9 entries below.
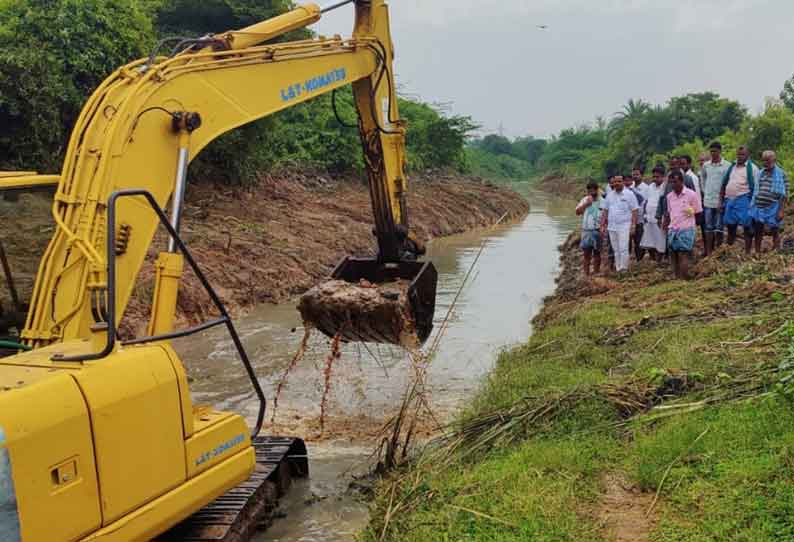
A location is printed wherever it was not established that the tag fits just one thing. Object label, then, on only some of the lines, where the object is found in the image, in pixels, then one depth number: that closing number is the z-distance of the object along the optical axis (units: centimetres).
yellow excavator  326
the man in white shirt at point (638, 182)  1192
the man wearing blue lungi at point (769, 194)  988
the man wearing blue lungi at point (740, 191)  1016
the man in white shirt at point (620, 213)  1104
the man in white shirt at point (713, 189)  1068
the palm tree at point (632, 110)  5204
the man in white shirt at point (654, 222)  1107
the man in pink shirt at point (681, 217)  1000
